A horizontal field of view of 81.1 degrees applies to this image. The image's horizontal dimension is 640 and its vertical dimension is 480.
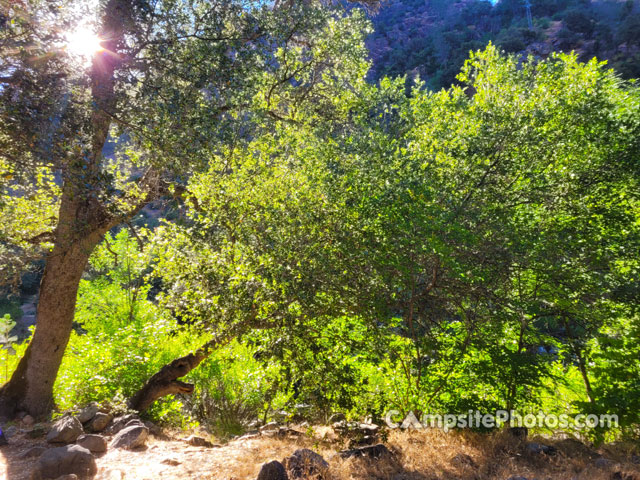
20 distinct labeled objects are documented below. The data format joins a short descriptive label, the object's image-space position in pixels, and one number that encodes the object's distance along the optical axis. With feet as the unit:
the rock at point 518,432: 25.43
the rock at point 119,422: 26.32
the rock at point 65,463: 16.78
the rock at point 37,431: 24.05
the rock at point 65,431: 22.24
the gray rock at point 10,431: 24.10
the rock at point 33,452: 20.48
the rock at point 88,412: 27.02
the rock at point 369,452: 20.27
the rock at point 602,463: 20.16
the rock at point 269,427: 31.21
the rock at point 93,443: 21.71
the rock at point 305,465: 16.81
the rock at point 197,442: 26.32
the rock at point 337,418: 31.71
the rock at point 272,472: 16.03
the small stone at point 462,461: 20.25
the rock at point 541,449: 22.70
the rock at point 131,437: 22.94
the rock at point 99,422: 26.76
